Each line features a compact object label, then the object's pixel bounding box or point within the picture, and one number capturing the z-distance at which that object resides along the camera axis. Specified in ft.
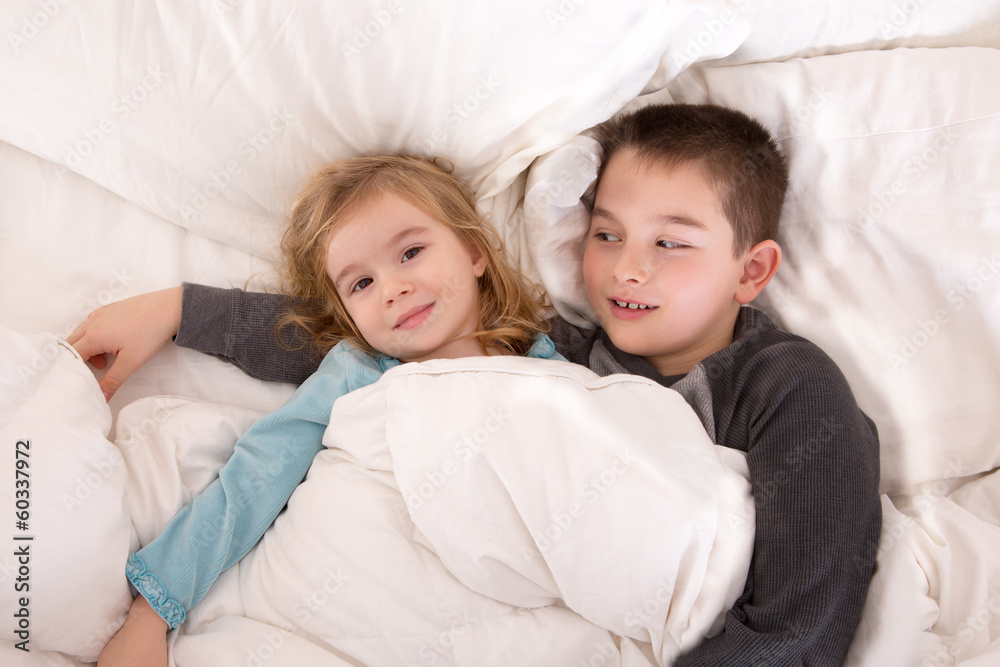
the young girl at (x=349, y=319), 3.14
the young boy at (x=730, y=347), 2.83
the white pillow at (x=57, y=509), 2.74
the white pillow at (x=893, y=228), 3.41
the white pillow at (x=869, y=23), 3.94
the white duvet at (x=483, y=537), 2.79
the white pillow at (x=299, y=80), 3.61
